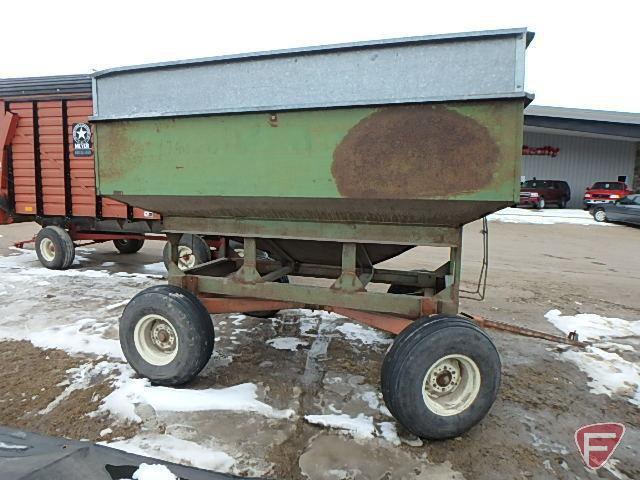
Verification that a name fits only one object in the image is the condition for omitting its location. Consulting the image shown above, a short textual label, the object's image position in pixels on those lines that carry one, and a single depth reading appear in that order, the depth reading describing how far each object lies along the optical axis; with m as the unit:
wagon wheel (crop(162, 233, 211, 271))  6.85
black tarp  1.64
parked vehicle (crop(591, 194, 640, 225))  16.00
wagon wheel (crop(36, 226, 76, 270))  7.36
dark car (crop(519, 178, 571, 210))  23.17
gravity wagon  2.49
